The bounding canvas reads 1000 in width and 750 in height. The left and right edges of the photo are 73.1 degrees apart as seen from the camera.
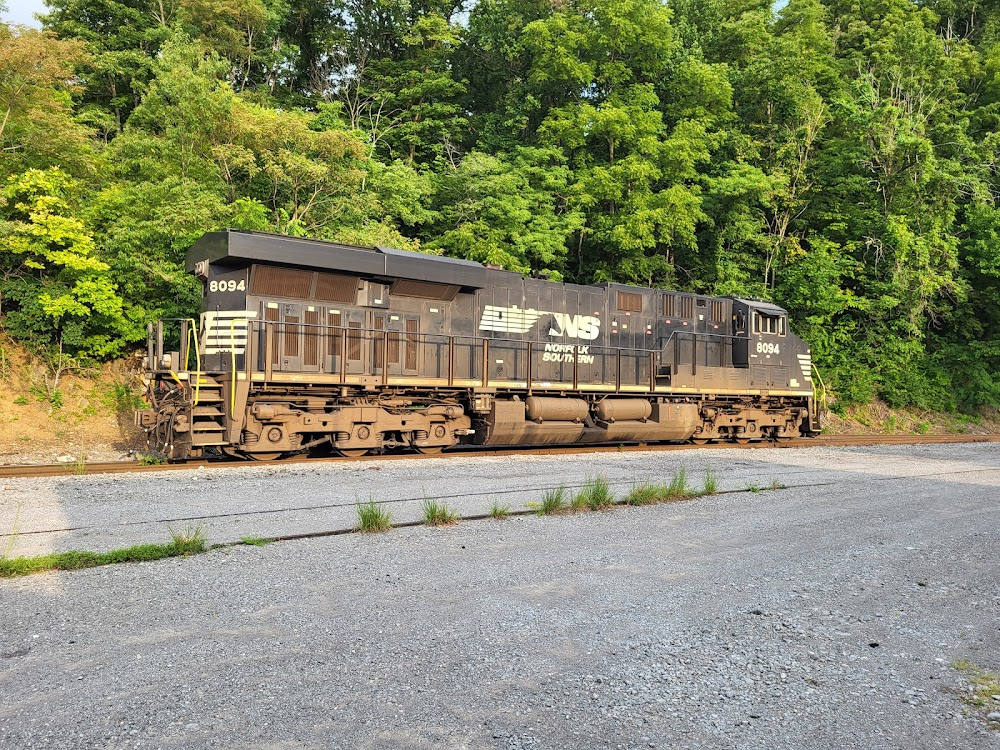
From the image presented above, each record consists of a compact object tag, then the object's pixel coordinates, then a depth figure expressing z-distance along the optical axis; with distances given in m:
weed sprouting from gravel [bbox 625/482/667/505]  7.70
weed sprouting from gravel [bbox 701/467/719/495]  8.34
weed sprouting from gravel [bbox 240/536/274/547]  5.48
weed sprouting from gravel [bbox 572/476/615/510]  7.31
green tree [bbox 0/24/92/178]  15.15
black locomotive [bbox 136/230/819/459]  10.76
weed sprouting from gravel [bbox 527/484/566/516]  7.03
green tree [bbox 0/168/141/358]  14.95
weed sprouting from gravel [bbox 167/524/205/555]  5.16
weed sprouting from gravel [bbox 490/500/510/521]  6.72
